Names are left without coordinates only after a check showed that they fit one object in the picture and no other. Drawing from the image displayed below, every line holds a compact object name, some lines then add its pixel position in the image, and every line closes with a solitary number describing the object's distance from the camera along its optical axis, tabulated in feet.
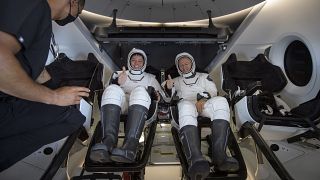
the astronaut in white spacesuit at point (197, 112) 4.19
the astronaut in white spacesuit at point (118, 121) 4.10
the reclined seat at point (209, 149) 4.14
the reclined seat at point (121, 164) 4.09
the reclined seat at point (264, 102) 5.15
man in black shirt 2.80
